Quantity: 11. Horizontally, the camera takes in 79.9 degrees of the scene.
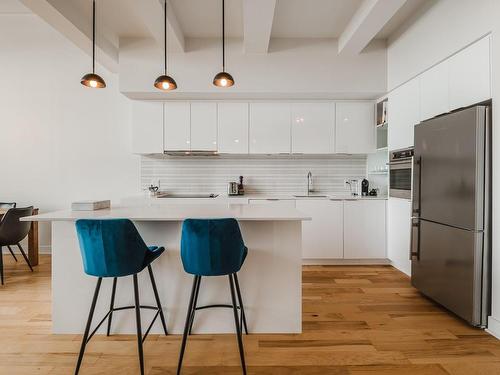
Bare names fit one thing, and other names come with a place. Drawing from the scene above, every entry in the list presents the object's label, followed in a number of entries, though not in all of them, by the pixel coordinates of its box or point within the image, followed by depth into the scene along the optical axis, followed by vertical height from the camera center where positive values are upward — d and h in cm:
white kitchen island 225 -77
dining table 393 -81
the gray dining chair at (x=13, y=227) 346 -53
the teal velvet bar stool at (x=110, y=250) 177 -41
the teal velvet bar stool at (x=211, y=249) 178 -40
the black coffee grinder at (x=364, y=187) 434 -5
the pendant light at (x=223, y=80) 263 +92
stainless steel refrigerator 220 -22
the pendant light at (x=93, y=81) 266 +92
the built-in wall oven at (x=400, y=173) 336 +14
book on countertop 235 -18
